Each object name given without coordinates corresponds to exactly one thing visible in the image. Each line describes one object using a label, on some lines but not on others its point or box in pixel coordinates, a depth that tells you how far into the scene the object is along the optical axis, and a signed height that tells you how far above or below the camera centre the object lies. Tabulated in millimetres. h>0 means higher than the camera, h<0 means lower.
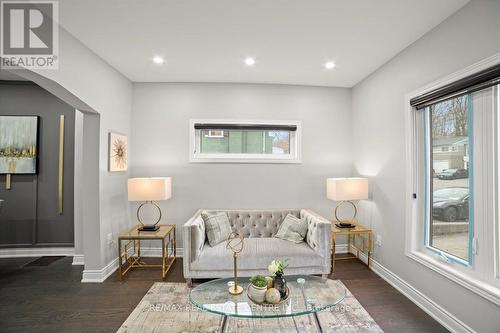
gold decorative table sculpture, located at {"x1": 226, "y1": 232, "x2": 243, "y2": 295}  2042 -975
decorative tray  1860 -1010
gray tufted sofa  2859 -1006
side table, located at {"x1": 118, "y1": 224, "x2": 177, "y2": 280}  3098 -1178
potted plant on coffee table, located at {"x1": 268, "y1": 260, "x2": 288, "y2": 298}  1924 -851
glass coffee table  1791 -1036
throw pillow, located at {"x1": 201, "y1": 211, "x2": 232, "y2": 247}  3166 -776
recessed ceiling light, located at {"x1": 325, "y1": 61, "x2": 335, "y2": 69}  3180 +1361
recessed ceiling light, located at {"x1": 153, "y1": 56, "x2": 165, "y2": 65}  3066 +1362
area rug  2139 -1385
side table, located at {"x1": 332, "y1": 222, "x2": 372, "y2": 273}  3324 -860
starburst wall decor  3283 +223
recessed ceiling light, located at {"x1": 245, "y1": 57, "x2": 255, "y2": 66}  3060 +1357
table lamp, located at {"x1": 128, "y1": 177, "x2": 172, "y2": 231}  3236 -287
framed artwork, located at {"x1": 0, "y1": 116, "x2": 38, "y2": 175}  3762 +359
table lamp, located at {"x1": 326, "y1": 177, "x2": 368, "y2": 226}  3338 -272
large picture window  2156 -67
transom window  3906 +443
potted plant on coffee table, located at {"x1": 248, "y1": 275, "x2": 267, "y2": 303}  1874 -926
